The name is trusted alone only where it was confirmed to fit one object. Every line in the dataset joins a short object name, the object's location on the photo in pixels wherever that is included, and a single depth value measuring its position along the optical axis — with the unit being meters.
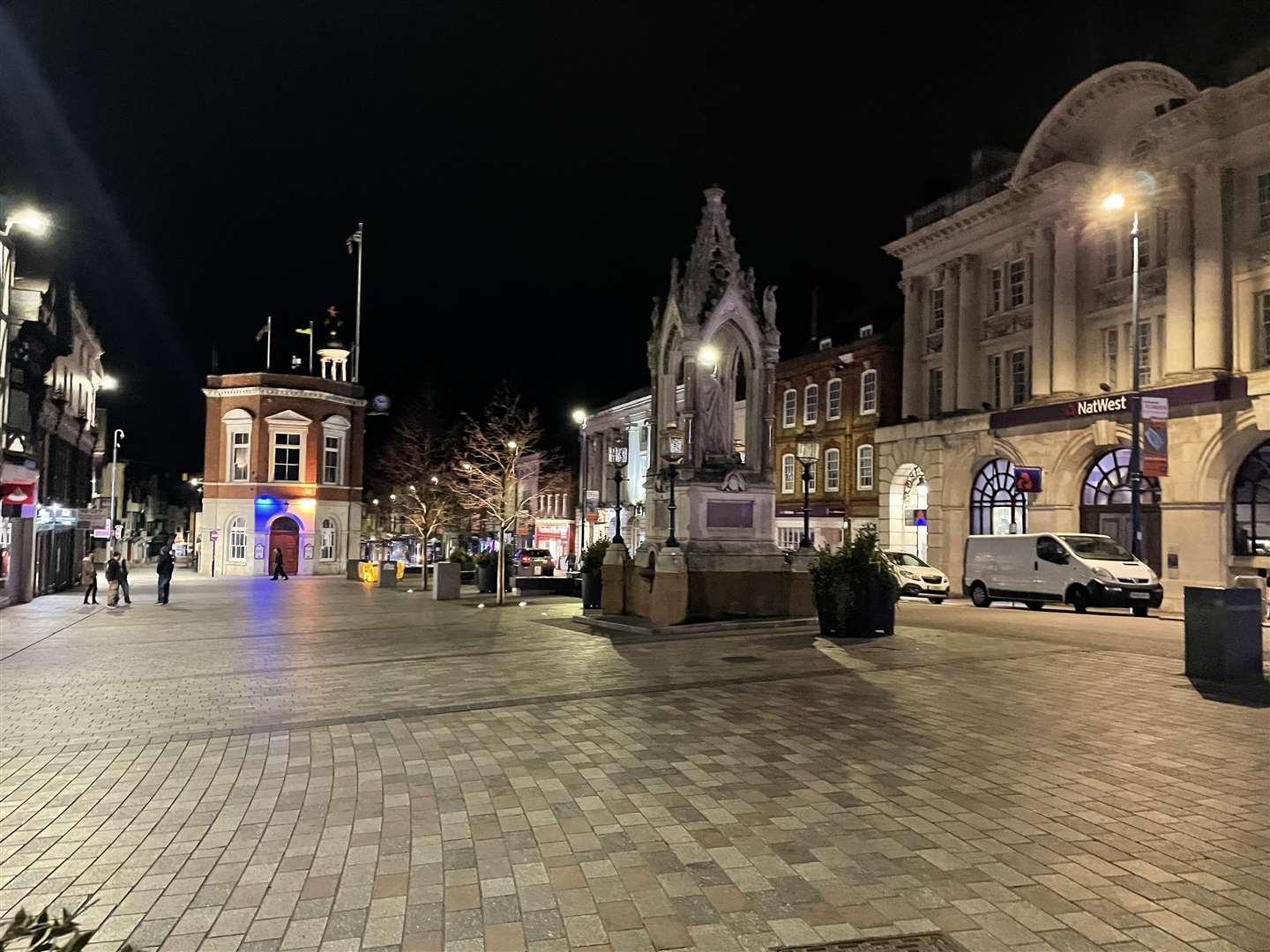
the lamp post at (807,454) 21.61
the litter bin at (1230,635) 9.53
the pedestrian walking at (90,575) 25.53
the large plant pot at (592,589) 20.58
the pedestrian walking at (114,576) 25.17
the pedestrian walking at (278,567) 42.19
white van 20.67
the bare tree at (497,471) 31.59
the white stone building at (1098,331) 25.27
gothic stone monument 15.75
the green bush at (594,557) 20.75
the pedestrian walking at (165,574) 25.42
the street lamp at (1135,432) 20.80
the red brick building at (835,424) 41.16
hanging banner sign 21.67
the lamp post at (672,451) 15.18
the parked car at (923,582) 28.17
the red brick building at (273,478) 48.03
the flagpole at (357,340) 49.91
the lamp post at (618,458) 21.23
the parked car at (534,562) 40.16
